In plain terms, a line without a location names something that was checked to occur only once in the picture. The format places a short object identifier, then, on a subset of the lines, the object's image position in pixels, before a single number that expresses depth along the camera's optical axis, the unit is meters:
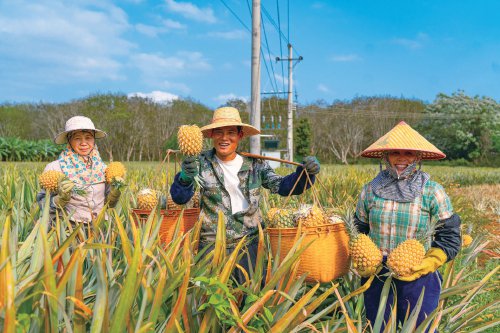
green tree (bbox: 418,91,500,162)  40.16
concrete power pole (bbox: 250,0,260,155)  10.00
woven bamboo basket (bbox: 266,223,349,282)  2.44
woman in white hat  3.48
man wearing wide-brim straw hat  3.00
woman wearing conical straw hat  2.54
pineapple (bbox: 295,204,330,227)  2.56
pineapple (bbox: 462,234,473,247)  3.27
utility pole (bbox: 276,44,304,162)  26.39
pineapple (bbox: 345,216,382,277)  2.35
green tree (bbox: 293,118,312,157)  39.38
